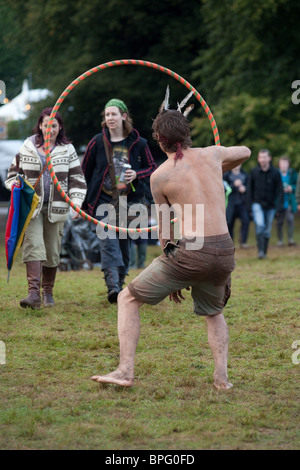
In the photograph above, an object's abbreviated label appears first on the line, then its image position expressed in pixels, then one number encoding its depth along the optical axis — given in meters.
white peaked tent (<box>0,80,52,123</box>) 33.88
